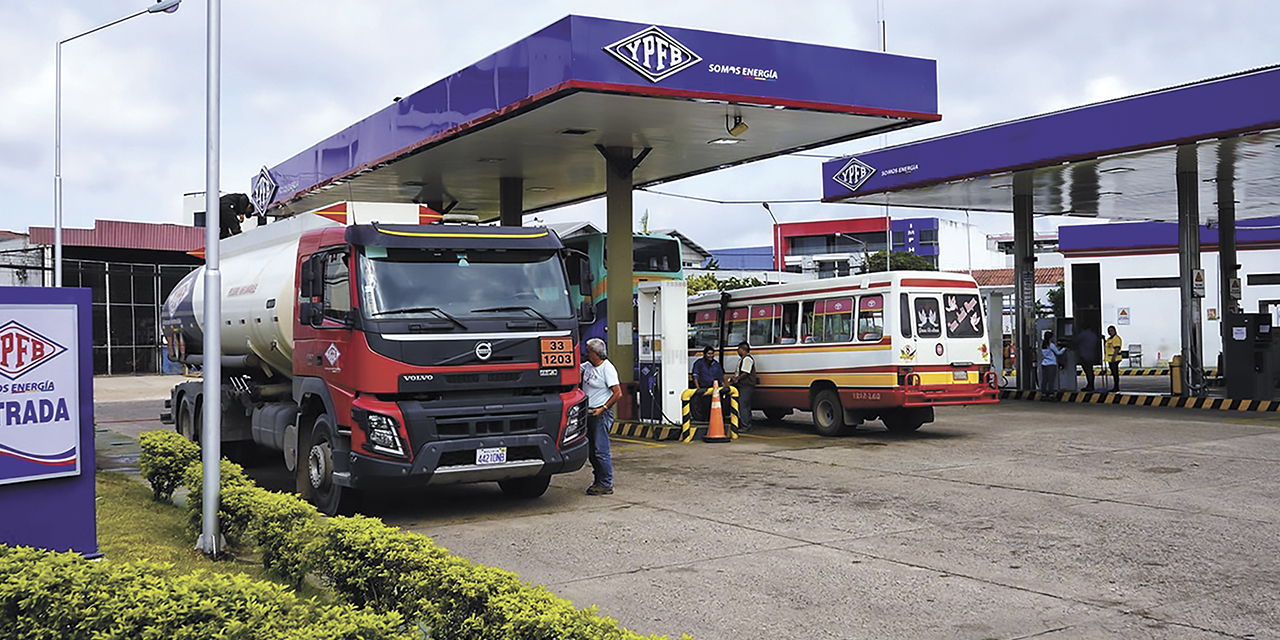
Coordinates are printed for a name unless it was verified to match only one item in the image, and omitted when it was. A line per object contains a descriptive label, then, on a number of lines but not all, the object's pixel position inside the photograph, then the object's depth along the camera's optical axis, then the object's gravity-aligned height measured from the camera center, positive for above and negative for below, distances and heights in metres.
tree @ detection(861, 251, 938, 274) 64.38 +4.03
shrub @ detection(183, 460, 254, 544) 8.21 -1.24
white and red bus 16.86 -0.32
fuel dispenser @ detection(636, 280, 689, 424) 17.64 -0.17
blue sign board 7.41 -0.53
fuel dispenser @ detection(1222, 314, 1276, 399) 22.00 -0.69
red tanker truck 9.77 -0.21
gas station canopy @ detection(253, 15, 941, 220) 14.18 +3.15
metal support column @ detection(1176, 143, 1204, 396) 22.08 +1.03
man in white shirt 11.61 -0.75
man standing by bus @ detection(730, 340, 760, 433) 19.34 -0.88
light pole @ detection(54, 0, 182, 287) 27.89 +4.54
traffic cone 17.17 -1.40
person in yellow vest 25.03 -0.60
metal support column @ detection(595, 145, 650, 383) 18.69 +1.45
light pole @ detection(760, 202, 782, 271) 84.56 +6.03
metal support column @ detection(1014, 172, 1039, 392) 25.44 +0.78
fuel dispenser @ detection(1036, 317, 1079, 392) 25.47 -0.43
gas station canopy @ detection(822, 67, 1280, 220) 17.83 +3.16
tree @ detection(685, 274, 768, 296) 53.38 +2.48
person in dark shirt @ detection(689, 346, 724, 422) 18.44 -0.74
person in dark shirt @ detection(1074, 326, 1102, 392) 25.36 -0.57
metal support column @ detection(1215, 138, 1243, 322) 23.08 +2.03
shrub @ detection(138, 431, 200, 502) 10.52 -1.13
